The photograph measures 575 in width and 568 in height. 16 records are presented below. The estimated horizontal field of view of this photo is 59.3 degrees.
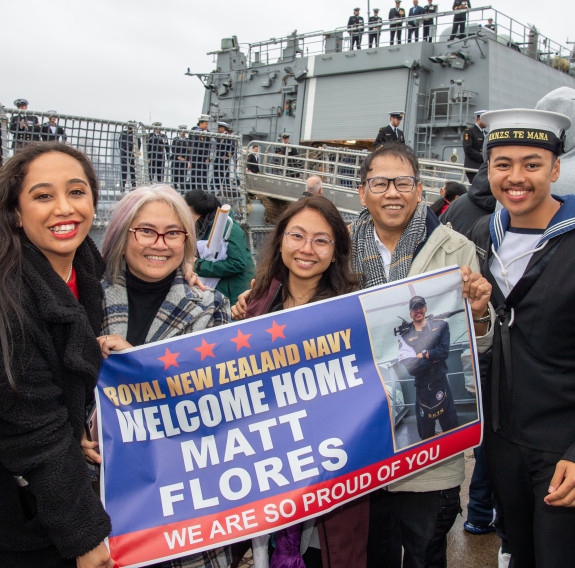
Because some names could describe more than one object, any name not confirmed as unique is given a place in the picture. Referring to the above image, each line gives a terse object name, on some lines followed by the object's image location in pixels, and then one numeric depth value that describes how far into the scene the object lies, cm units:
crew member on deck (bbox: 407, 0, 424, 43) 1888
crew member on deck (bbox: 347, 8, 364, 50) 1989
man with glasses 241
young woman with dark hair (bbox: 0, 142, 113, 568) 164
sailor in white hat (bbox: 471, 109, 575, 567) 209
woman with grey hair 223
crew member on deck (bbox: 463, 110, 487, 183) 956
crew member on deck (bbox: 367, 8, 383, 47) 1926
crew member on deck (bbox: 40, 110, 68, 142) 642
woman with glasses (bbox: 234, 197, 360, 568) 234
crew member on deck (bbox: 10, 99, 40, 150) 612
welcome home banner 213
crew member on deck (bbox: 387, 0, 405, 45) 1886
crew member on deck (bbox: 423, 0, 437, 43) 1820
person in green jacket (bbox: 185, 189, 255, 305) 489
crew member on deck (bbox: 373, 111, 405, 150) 1087
